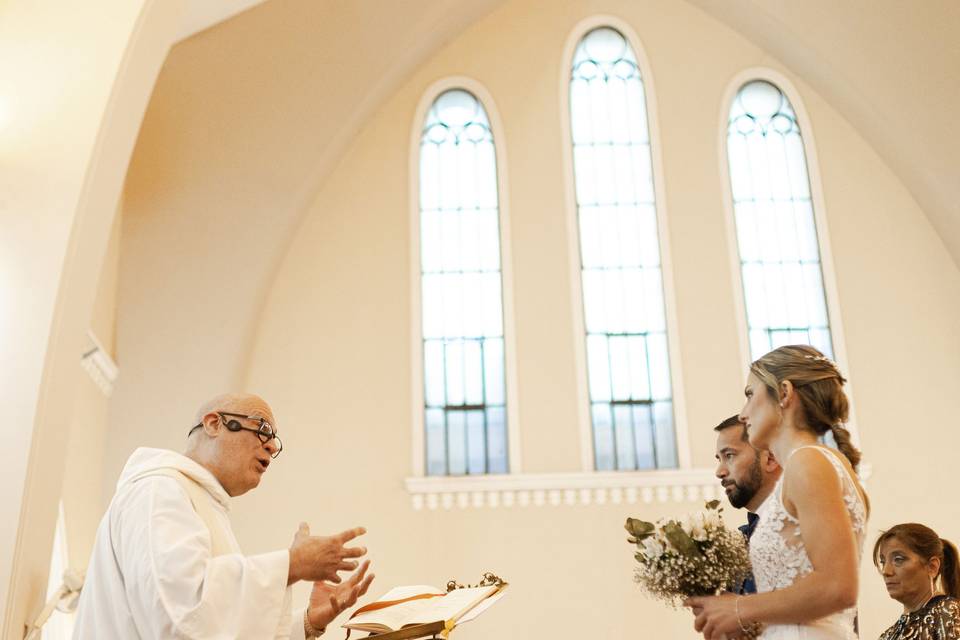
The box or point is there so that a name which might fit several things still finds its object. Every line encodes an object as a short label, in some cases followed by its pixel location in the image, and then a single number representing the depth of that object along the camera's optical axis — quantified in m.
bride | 2.84
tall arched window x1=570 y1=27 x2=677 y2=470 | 9.52
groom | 3.94
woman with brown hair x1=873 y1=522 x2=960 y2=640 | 4.02
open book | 3.14
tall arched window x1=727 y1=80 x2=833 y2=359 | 9.87
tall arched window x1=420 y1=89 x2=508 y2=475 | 9.46
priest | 3.03
